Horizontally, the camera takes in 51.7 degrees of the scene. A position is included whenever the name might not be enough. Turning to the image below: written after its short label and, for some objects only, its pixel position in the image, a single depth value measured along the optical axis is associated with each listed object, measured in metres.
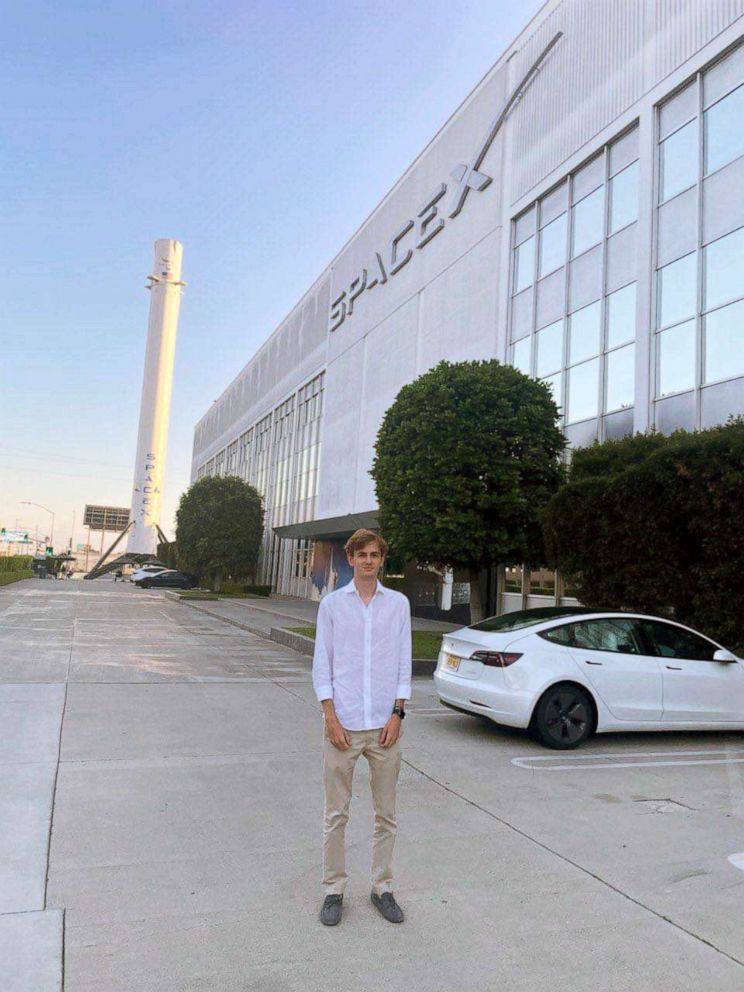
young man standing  3.79
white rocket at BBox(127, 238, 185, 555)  76.00
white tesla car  7.63
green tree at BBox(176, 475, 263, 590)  45.25
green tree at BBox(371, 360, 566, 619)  15.23
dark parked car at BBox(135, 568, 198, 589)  49.62
